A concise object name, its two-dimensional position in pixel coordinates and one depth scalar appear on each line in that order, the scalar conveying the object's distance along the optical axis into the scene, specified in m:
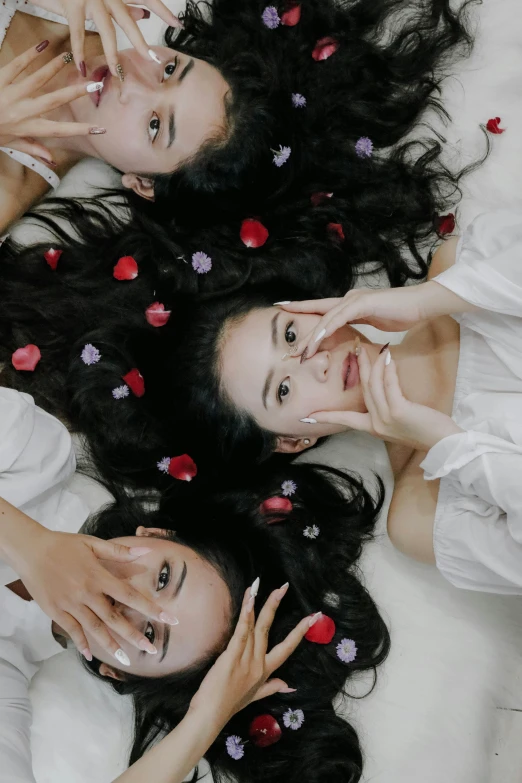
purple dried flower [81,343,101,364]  1.75
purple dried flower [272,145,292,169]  1.70
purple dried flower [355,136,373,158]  1.86
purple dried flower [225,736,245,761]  1.58
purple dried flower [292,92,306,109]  1.83
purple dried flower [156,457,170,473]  1.73
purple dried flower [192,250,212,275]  1.79
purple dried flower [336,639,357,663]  1.63
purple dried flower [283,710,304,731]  1.60
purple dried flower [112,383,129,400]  1.75
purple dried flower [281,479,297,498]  1.74
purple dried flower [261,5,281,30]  1.88
